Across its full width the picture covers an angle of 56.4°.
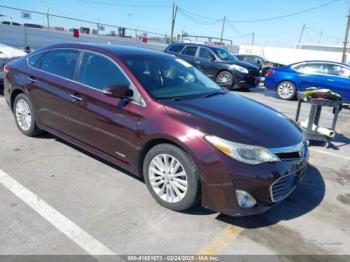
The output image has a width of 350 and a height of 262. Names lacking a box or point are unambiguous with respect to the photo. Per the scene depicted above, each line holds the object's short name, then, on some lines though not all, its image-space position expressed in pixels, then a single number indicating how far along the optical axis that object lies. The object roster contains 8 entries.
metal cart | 5.84
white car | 8.18
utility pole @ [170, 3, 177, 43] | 30.11
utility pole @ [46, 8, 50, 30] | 18.17
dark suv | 12.45
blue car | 10.89
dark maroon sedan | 3.01
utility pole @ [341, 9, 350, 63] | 29.02
